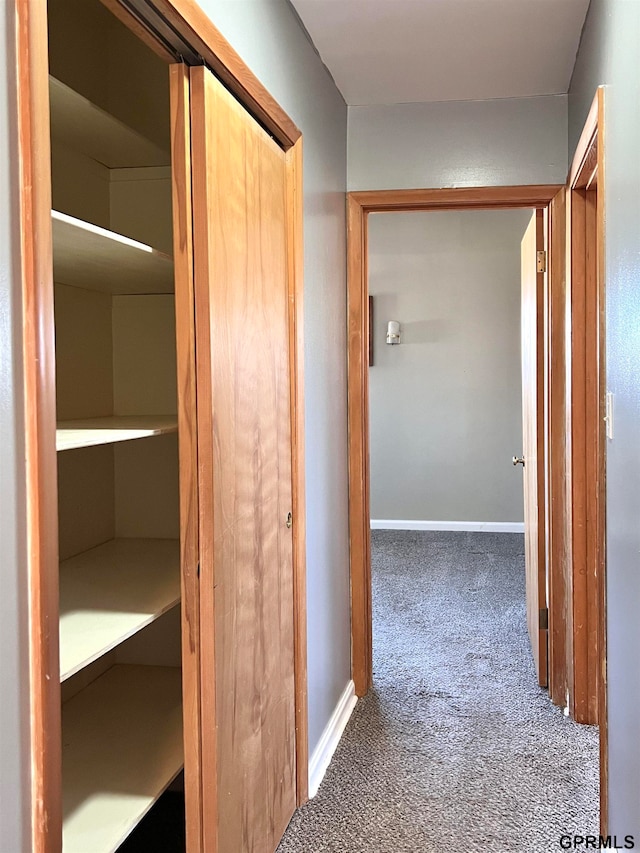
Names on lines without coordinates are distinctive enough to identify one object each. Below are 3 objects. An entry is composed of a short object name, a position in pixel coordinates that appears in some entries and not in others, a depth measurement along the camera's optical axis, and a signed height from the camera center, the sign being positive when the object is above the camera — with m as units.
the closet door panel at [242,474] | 1.69 -0.17
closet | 1.08 -0.06
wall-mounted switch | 1.96 -0.03
